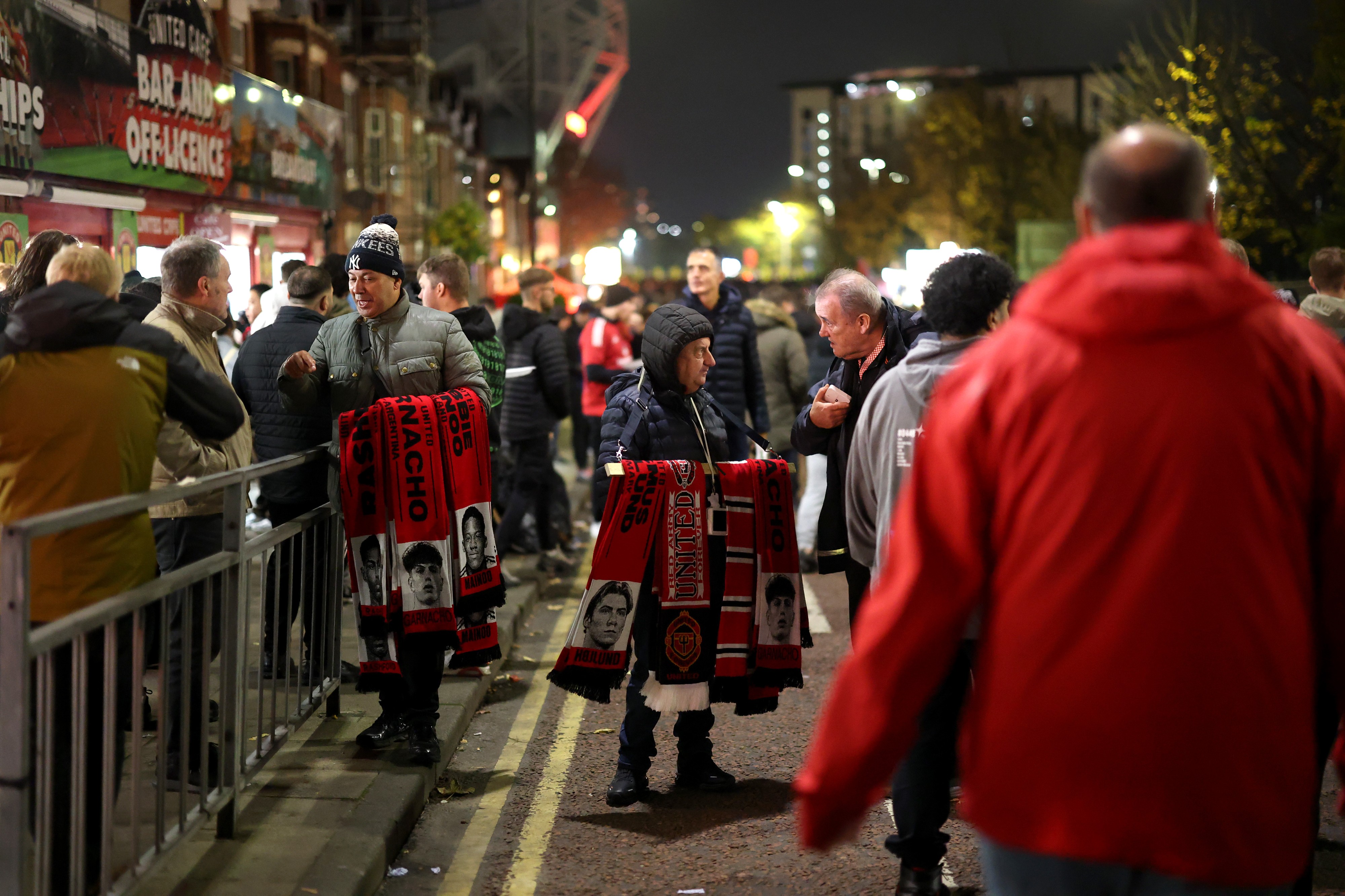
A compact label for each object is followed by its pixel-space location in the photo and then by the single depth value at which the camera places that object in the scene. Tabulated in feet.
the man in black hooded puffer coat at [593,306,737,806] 33.73
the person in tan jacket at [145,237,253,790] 31.27
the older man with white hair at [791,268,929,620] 32.01
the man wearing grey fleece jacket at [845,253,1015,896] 26.35
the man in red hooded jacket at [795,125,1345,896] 13.30
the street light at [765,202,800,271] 502.38
